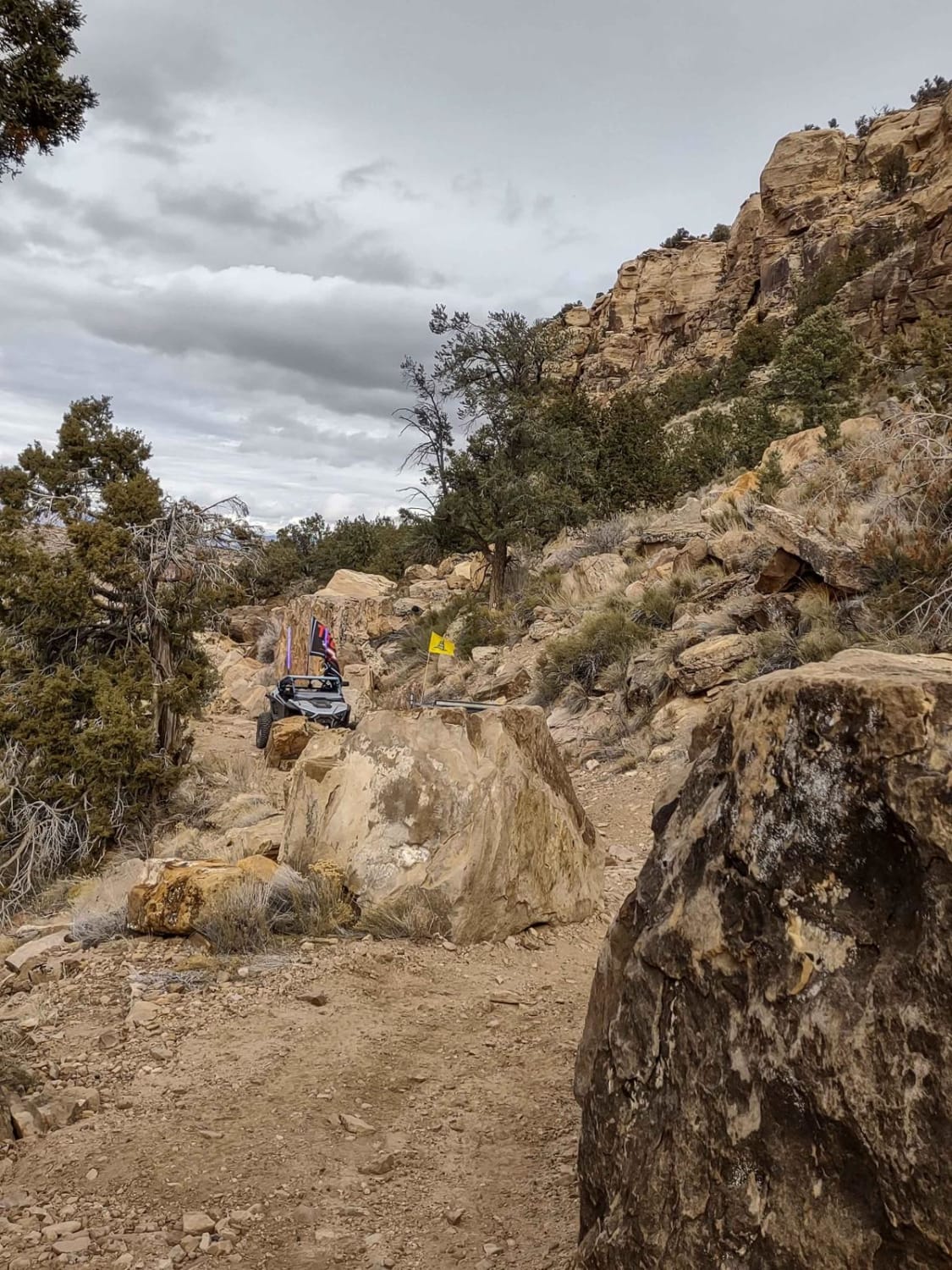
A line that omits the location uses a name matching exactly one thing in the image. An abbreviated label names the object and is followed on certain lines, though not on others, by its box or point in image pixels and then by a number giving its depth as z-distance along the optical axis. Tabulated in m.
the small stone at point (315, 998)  4.66
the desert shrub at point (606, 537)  19.31
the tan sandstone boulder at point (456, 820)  5.66
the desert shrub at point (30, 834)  8.91
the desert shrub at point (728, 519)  15.41
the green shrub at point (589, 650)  13.19
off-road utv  14.30
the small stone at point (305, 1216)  2.86
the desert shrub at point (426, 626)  21.75
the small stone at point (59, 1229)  2.75
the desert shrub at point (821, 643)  9.39
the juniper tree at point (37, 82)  4.89
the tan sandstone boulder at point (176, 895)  5.58
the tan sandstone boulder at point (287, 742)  13.27
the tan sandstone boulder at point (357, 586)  27.28
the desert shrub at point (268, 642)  25.33
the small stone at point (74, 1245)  2.68
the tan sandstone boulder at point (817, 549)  10.41
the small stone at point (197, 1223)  2.77
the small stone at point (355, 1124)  3.48
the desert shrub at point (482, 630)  18.23
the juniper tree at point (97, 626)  9.22
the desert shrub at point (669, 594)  13.51
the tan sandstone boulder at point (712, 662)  10.70
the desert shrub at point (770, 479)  15.52
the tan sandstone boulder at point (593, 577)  16.95
